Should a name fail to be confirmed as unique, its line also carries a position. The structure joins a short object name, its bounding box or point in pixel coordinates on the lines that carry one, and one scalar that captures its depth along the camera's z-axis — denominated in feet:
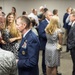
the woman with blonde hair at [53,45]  16.10
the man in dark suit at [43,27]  18.22
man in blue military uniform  10.14
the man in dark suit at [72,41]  15.70
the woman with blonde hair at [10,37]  14.98
